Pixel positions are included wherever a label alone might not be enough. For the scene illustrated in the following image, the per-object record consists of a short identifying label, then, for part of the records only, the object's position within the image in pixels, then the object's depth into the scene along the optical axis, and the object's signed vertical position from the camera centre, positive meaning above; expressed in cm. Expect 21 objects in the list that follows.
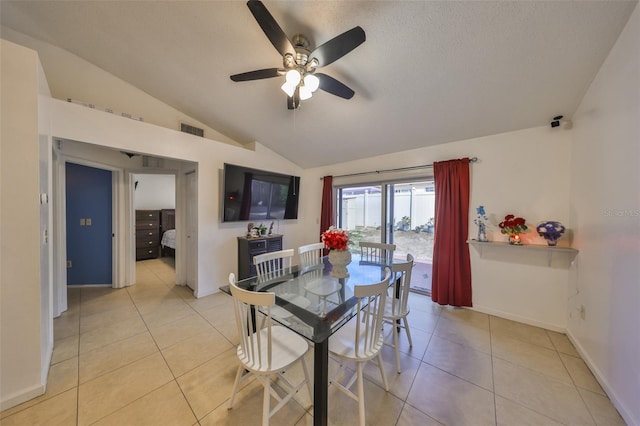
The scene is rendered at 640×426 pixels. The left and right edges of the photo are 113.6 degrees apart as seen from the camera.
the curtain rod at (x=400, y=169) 274 +65
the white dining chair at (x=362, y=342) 124 -91
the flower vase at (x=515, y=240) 240 -33
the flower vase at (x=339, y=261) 205 -50
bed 510 -60
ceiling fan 130 +110
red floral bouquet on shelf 236 -16
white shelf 216 -41
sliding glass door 336 -16
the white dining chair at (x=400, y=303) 169 -82
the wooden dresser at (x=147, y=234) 513 -67
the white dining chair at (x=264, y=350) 113 -91
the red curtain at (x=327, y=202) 414 +15
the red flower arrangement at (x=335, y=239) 202 -29
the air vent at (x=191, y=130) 318 +121
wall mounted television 327 +25
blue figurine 263 -17
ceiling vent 351 +78
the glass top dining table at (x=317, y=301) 116 -69
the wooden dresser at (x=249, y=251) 341 -71
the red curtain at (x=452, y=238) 276 -37
